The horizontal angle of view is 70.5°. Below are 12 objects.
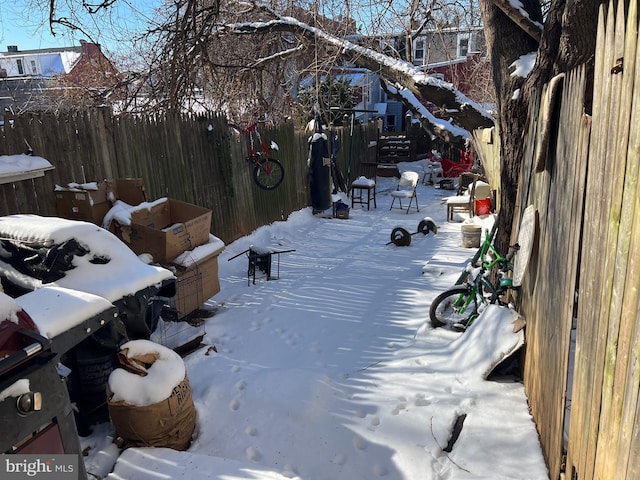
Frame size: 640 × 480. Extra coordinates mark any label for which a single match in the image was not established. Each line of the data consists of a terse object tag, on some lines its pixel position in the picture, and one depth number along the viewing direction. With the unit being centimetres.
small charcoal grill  666
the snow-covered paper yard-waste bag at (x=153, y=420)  299
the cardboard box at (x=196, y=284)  516
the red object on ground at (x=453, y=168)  1434
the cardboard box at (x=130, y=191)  541
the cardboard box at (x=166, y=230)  498
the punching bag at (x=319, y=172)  1051
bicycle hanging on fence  884
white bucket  781
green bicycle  446
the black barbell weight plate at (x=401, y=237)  841
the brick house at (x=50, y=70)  1302
